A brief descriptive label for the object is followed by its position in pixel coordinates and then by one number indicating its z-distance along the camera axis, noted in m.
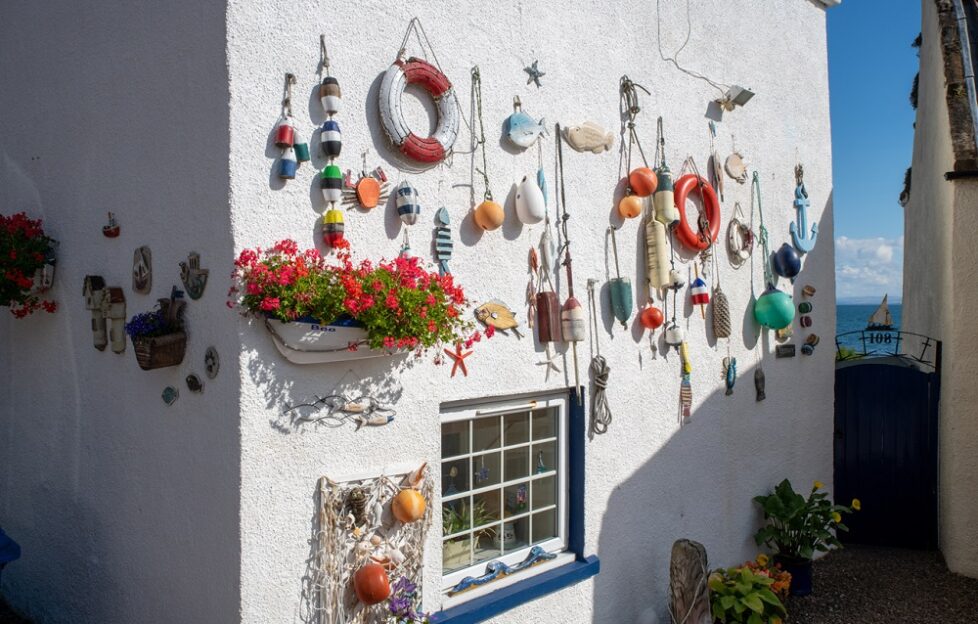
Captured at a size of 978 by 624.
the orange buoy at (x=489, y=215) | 4.32
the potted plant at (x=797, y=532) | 6.42
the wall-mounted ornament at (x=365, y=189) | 3.83
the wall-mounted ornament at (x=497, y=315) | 4.41
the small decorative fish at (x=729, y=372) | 6.26
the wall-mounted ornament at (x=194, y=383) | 3.66
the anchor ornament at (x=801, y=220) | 7.20
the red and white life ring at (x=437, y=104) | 3.93
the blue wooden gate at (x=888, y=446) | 7.66
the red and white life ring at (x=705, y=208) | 5.74
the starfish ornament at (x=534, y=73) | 4.75
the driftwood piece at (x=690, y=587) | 5.07
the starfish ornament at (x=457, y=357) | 4.26
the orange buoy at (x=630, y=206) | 5.25
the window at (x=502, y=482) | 4.47
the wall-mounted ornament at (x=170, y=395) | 3.86
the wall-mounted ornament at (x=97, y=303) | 4.32
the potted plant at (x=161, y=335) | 3.70
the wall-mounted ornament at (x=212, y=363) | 3.57
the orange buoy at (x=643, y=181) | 5.27
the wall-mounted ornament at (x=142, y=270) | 4.05
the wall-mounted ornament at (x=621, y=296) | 5.16
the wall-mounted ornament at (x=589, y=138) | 4.99
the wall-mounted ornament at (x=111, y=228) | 4.30
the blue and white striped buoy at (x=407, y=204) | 3.98
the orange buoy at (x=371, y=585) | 3.68
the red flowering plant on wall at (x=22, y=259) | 4.50
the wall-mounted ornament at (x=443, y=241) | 4.19
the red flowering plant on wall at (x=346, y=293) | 3.37
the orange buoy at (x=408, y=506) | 3.83
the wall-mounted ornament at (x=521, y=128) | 4.58
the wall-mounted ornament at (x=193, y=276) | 3.65
